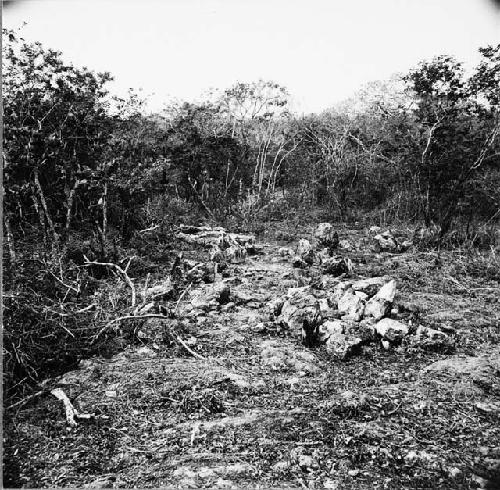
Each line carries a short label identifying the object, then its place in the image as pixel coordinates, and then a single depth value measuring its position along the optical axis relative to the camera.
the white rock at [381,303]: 4.30
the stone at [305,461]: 2.31
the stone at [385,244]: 7.93
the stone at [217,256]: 7.22
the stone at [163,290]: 5.20
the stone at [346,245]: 8.24
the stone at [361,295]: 4.54
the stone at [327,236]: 8.18
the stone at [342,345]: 3.69
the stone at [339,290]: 4.73
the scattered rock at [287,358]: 3.56
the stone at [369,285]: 4.88
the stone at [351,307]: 4.31
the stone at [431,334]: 3.87
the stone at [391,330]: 3.91
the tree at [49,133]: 5.75
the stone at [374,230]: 9.37
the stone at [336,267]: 6.39
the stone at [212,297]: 4.96
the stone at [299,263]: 6.96
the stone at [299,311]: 4.18
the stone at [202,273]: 6.16
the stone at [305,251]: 7.22
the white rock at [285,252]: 7.85
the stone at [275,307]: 4.74
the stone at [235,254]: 7.49
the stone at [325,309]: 4.39
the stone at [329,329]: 3.97
